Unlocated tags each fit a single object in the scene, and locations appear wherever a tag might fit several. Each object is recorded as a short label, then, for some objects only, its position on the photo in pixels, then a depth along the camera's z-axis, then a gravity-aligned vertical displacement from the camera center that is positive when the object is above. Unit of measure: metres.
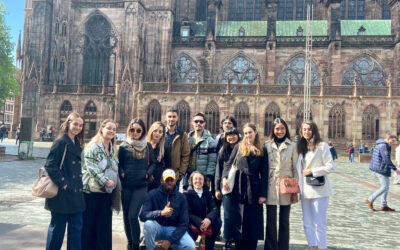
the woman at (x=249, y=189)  4.80 -0.75
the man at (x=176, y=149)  5.21 -0.22
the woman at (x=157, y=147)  5.02 -0.20
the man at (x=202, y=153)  5.46 -0.28
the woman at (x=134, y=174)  4.64 -0.56
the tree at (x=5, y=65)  24.47 +4.80
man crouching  4.28 -1.08
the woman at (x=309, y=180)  4.80 -0.63
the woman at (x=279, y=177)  4.83 -0.57
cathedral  32.56 +8.48
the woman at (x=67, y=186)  3.88 -0.63
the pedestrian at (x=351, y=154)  23.58 -0.97
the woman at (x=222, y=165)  5.00 -0.45
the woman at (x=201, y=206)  4.71 -1.01
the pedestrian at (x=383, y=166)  8.21 -0.60
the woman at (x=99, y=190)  4.36 -0.75
